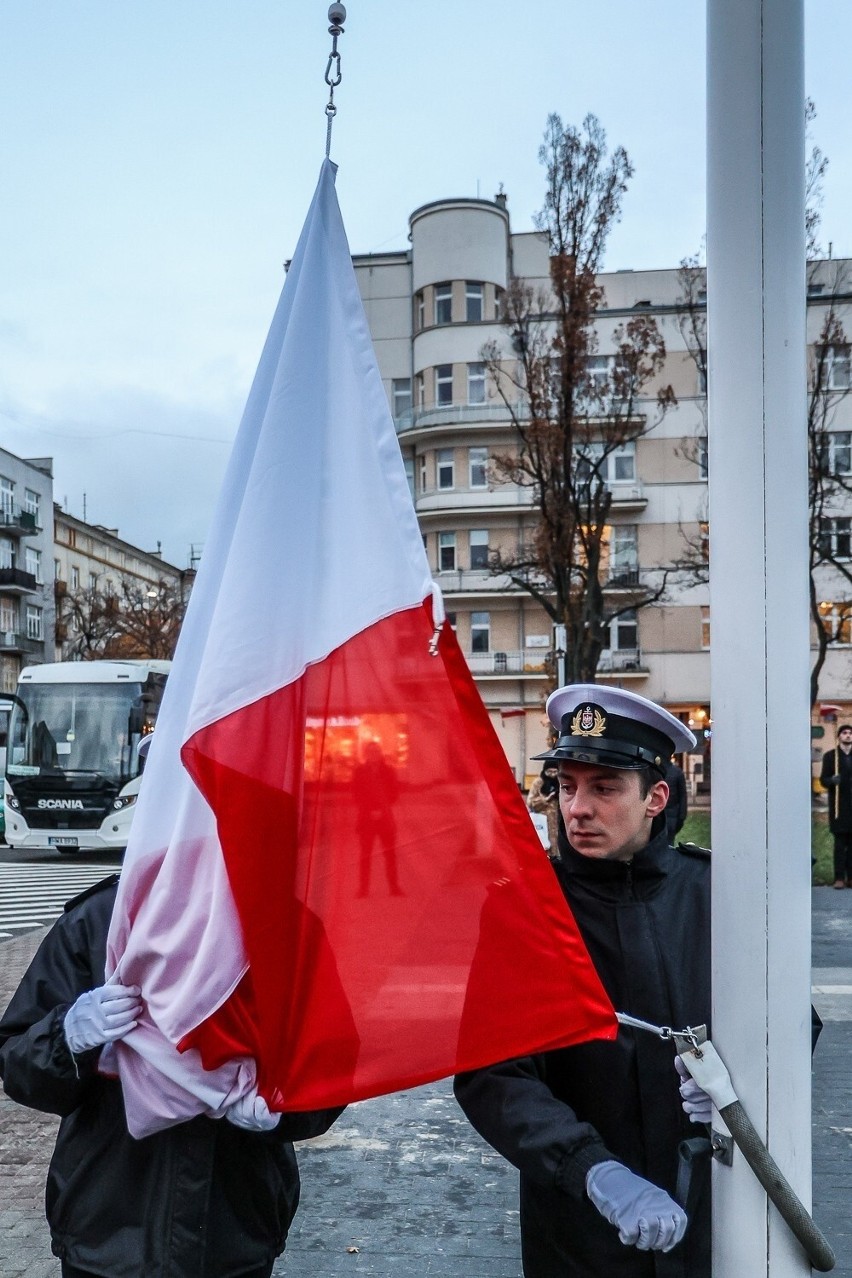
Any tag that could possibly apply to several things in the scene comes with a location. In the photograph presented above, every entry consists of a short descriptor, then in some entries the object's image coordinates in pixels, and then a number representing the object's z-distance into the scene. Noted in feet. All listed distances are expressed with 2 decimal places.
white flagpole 6.48
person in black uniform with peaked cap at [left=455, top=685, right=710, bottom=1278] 7.95
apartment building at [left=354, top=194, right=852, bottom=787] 163.12
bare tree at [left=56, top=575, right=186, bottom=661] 171.32
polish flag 7.72
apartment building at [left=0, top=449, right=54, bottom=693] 223.51
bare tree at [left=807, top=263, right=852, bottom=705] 77.51
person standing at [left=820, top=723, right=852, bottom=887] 50.39
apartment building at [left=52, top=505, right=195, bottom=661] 239.09
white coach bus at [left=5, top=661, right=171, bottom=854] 73.61
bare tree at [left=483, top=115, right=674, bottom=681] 73.92
